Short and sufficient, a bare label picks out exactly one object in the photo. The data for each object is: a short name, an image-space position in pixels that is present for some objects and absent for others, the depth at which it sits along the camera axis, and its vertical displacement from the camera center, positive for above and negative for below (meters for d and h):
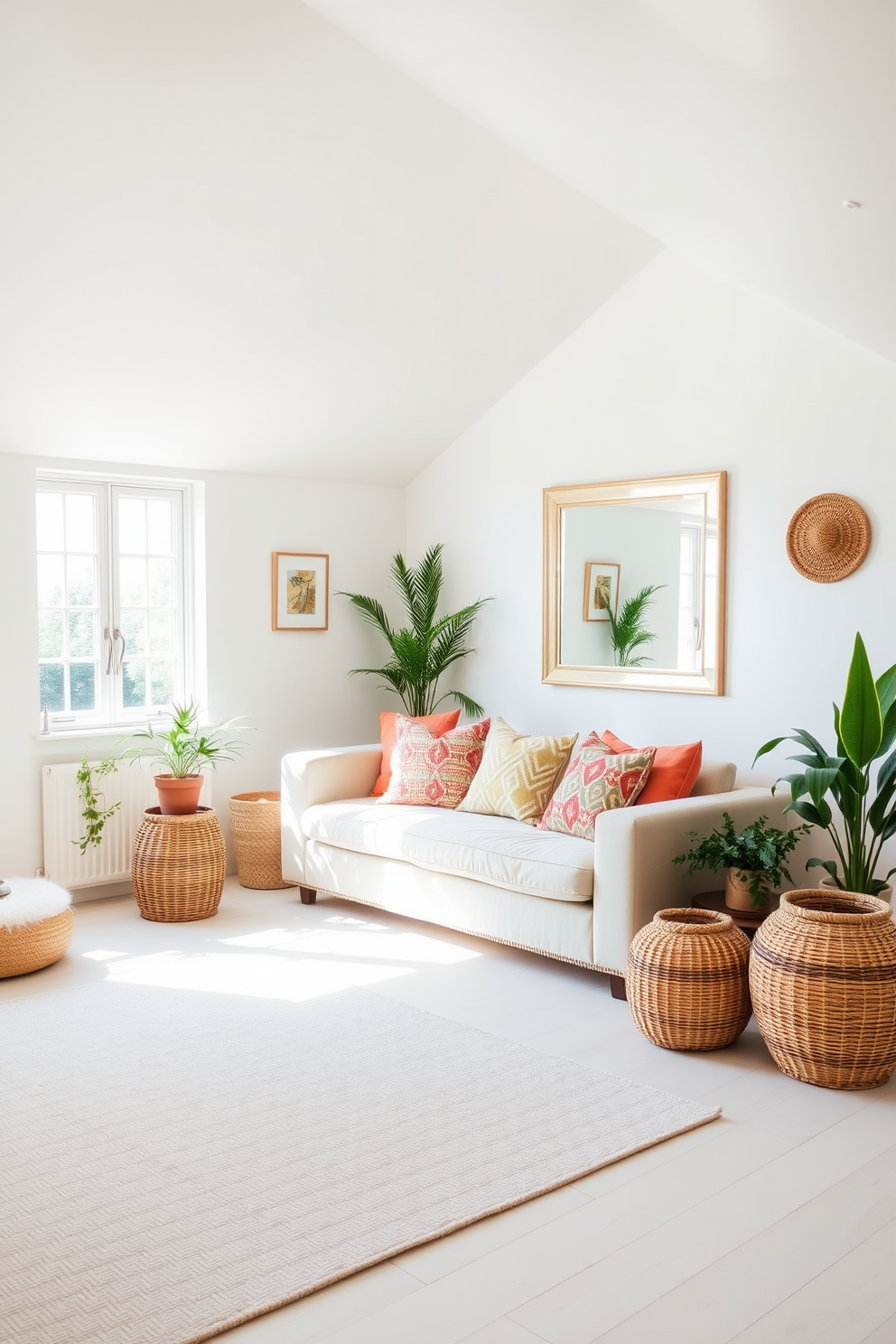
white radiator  5.18 -0.90
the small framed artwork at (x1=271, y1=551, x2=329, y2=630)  6.05 +0.21
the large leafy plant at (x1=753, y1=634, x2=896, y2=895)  3.54 -0.43
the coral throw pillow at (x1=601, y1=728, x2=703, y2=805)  4.44 -0.55
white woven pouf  4.17 -1.09
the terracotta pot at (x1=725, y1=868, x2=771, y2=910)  3.94 -0.90
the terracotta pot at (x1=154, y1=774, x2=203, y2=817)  5.20 -0.74
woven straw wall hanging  4.49 +0.37
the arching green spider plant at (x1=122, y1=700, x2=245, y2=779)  5.31 -0.55
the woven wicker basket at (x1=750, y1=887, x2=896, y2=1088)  3.18 -1.01
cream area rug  2.31 -1.28
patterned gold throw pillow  4.87 -0.62
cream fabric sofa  3.98 -0.88
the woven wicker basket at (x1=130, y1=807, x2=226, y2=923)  5.05 -1.05
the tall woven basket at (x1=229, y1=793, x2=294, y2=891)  5.65 -1.03
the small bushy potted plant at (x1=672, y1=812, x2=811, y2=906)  3.93 -0.75
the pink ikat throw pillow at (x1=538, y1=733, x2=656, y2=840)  4.44 -0.60
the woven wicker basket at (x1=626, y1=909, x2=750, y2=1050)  3.45 -1.06
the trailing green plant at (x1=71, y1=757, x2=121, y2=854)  5.21 -0.78
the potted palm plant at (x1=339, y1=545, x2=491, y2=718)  6.10 -0.03
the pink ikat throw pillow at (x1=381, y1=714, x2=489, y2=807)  5.18 -0.61
